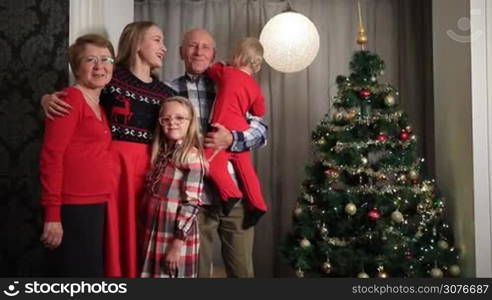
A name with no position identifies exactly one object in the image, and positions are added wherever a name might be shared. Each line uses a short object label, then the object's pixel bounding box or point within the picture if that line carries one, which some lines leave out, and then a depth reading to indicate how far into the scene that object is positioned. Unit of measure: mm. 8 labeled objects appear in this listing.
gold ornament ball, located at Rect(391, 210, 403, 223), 2770
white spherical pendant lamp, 3217
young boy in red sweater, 2246
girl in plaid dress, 1946
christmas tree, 2811
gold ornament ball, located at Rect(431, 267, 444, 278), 2736
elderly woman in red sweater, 1849
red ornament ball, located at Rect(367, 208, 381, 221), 2793
